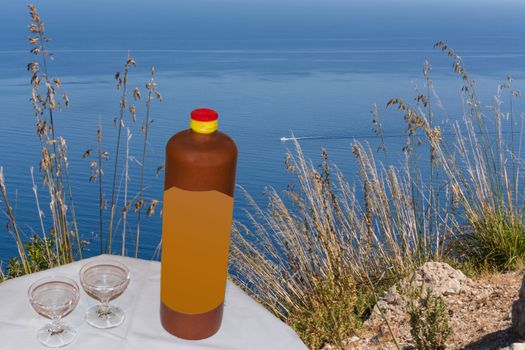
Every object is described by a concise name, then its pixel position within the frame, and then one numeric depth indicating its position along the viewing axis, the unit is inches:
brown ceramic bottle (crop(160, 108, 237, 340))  41.8
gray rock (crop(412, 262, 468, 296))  95.0
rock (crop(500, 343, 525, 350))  70.4
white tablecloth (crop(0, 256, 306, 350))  47.3
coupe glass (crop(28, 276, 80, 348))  46.2
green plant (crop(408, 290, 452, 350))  70.4
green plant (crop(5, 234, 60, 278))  102.0
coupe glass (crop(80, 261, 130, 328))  48.4
